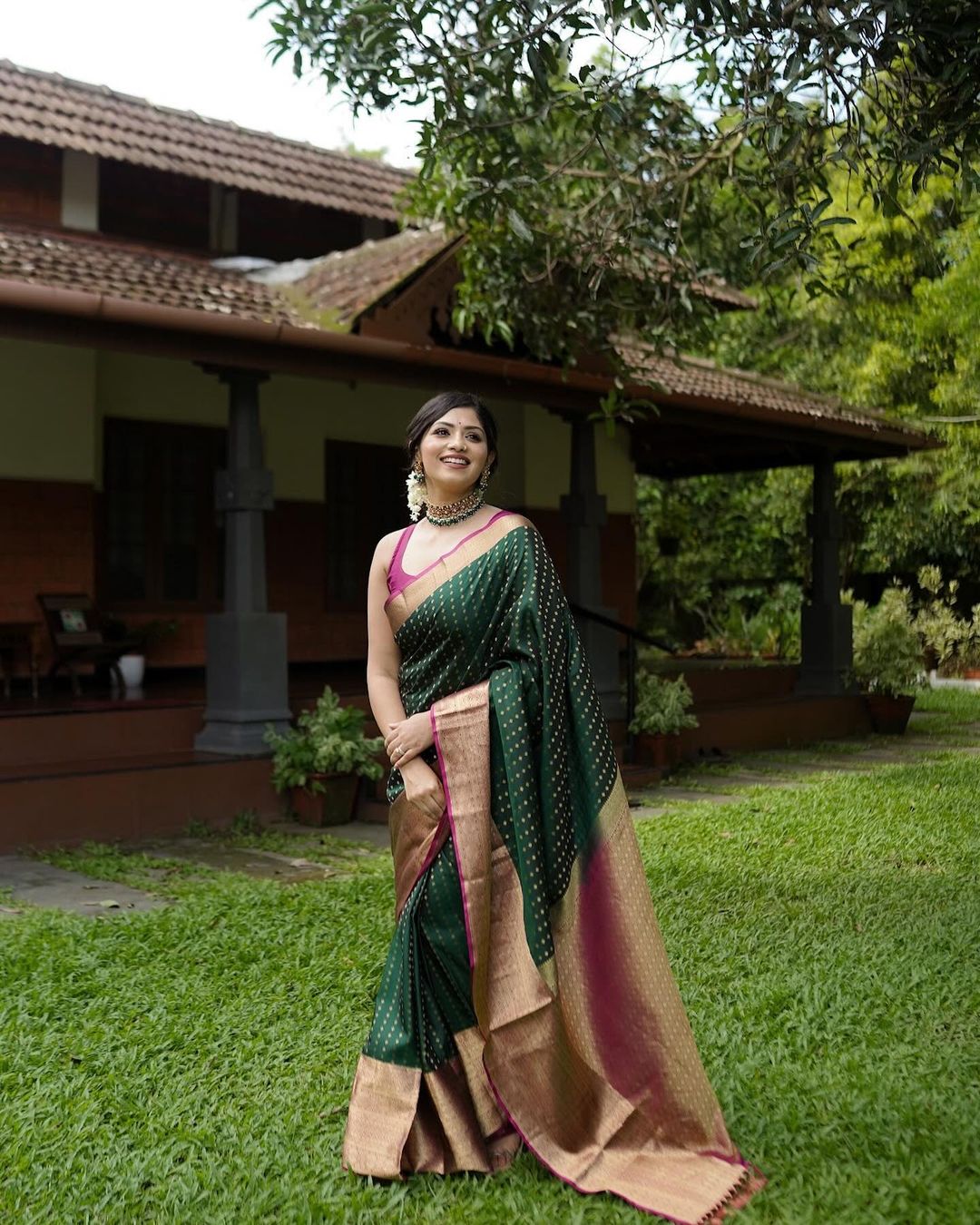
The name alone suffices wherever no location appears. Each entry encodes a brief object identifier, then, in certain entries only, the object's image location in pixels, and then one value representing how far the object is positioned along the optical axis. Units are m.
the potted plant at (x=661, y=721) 11.22
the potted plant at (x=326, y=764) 8.84
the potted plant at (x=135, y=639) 10.89
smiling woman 3.44
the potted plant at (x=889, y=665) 14.17
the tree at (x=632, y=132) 5.92
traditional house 8.83
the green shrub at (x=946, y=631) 19.22
